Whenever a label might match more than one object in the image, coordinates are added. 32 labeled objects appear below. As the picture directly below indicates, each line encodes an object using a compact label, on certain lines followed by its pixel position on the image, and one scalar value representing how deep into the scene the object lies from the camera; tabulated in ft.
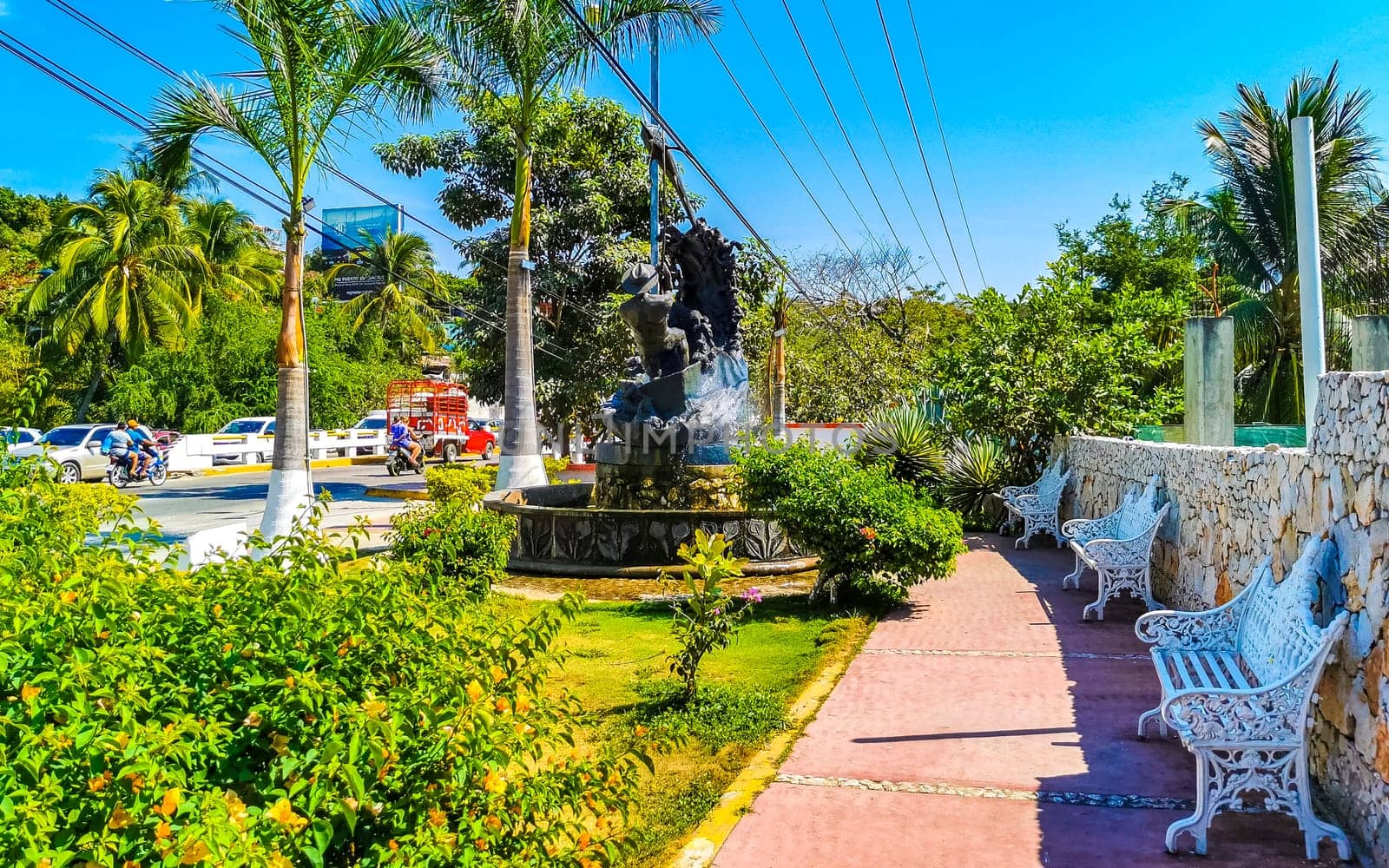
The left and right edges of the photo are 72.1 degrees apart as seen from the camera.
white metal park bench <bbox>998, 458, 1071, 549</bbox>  41.98
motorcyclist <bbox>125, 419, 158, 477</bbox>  73.77
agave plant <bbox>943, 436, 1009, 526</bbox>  49.60
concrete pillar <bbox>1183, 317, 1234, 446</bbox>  30.25
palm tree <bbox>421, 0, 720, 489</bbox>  45.68
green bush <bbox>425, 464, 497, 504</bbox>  46.09
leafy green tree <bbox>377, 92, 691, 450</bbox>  74.28
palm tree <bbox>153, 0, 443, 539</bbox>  33.99
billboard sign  311.06
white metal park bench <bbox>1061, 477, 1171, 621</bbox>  26.61
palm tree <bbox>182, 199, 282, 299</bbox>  107.96
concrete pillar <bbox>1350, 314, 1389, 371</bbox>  23.53
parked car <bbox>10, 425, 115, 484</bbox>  71.87
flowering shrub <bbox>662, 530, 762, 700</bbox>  18.38
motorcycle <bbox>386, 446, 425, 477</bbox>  88.94
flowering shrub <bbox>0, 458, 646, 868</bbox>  6.03
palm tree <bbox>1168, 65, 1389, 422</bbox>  61.41
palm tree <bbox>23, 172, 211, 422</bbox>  90.84
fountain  34.27
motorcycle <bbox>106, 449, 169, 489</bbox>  71.77
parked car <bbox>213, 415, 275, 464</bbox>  103.18
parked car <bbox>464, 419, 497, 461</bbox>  116.06
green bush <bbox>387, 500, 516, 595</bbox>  26.21
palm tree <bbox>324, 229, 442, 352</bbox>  134.72
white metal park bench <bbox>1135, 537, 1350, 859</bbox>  12.27
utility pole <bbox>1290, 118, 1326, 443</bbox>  18.89
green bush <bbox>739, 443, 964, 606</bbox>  26.68
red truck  102.12
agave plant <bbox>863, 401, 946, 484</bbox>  50.67
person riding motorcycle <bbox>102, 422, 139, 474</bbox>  72.13
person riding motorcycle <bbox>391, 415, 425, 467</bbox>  89.66
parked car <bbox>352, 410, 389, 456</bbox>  132.87
